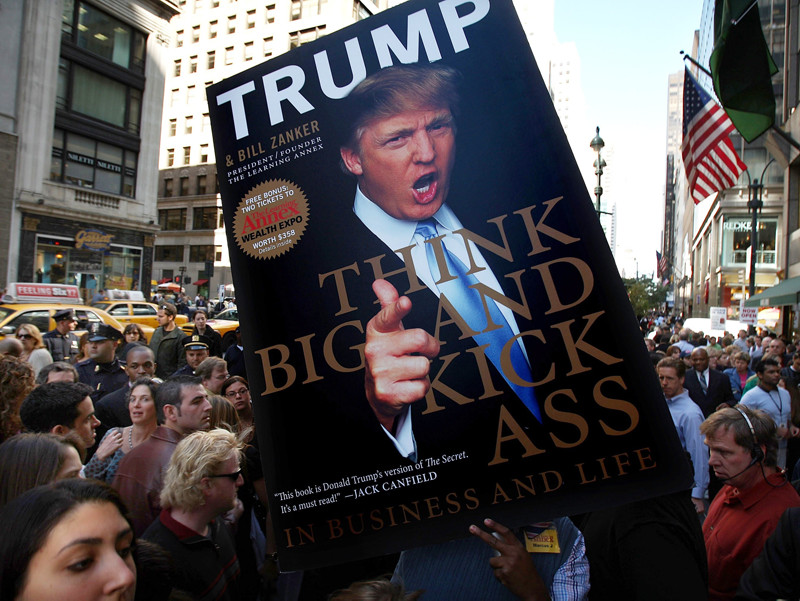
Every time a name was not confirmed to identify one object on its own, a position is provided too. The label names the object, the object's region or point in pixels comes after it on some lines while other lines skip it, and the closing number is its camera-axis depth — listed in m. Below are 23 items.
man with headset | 3.10
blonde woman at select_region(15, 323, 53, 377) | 7.59
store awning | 16.68
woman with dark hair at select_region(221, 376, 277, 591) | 3.50
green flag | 7.25
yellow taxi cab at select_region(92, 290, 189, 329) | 19.17
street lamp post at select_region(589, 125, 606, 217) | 15.80
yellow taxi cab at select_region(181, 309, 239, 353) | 10.75
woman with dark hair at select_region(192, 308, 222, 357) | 9.93
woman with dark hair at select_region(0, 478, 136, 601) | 1.41
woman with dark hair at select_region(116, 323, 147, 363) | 9.31
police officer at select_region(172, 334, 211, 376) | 8.06
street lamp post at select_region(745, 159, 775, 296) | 20.31
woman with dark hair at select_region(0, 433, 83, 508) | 2.44
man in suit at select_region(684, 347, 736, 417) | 8.54
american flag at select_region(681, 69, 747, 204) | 11.79
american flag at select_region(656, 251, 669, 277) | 39.72
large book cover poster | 1.58
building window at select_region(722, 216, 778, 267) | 43.69
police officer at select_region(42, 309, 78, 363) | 9.66
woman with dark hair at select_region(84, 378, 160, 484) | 4.20
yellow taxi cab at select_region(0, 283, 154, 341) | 13.17
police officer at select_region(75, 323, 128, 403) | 6.95
